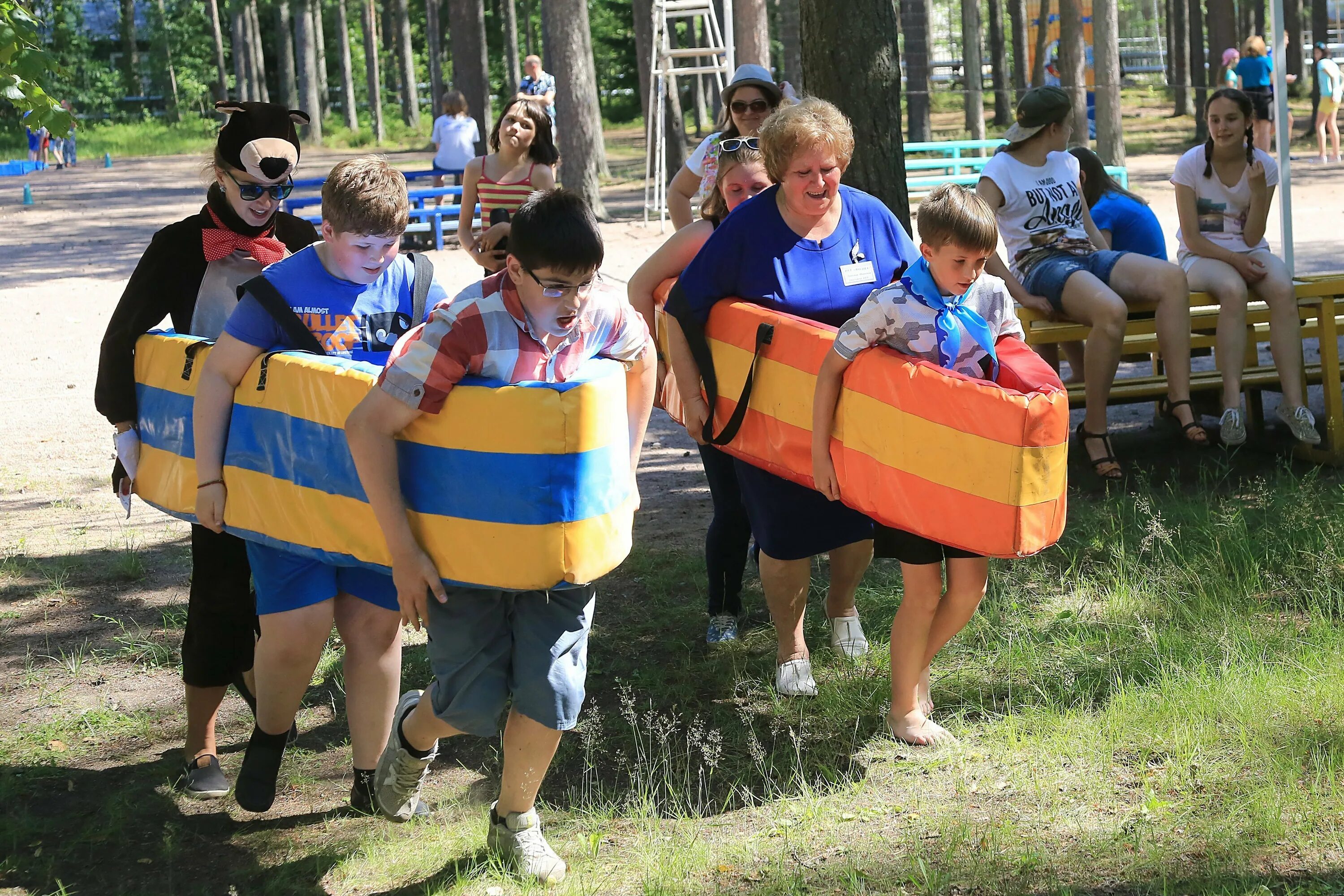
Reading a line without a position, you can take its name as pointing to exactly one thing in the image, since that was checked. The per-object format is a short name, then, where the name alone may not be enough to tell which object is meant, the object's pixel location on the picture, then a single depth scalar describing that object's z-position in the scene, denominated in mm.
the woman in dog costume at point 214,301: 3688
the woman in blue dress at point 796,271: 3945
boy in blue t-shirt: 3336
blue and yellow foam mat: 2936
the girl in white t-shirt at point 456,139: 17719
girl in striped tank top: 7035
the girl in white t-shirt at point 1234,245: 6520
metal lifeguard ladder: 16891
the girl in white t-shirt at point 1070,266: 6312
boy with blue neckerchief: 3555
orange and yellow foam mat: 3336
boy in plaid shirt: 2965
